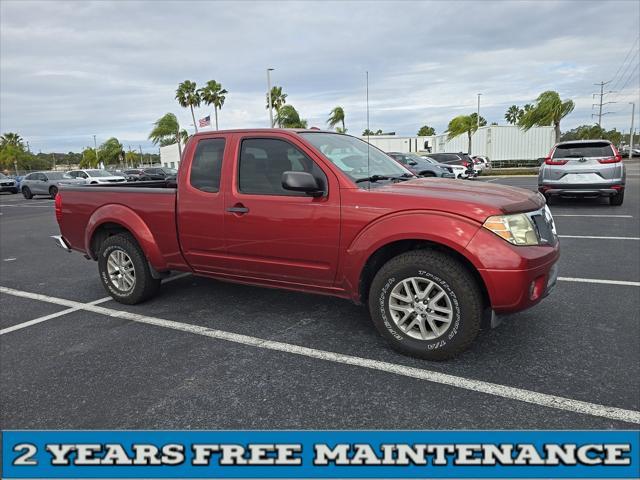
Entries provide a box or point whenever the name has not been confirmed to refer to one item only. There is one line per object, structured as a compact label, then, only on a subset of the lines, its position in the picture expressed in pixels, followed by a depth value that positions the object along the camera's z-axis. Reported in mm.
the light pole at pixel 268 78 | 35547
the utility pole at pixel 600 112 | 80188
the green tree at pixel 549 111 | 38969
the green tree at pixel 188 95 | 58312
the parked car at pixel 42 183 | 25234
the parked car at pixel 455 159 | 27108
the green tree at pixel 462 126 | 45625
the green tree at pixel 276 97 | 56062
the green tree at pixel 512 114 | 99156
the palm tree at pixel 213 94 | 58094
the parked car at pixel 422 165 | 17359
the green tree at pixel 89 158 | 92819
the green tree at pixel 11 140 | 80531
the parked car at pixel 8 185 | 32250
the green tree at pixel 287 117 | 46844
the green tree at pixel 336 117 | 55406
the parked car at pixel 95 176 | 24328
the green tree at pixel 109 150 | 87750
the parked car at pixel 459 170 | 23059
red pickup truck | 3137
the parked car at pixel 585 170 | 10789
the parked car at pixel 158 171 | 29656
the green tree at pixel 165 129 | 60438
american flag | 26841
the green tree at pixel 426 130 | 93938
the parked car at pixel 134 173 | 30902
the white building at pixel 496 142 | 42844
